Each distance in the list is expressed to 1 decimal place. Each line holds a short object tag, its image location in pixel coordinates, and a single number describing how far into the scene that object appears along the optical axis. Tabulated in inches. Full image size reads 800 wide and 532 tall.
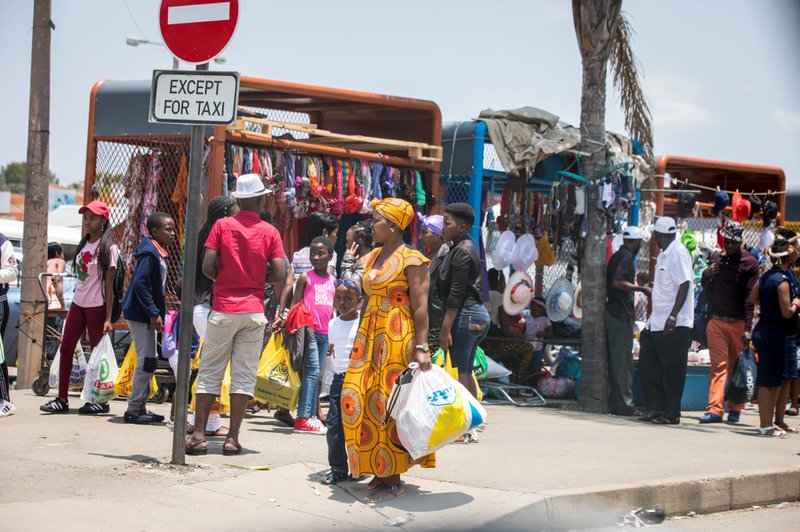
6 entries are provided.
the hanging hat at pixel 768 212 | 606.5
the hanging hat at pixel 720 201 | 583.5
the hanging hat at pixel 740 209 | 584.7
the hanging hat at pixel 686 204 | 598.5
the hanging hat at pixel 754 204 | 608.1
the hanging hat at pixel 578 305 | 532.7
